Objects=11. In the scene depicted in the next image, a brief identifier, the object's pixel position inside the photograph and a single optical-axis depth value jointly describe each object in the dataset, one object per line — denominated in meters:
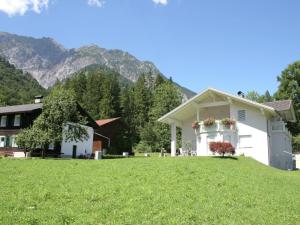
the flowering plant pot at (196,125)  24.86
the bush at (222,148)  20.74
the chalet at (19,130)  30.57
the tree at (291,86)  38.98
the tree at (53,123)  25.93
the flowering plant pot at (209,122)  23.97
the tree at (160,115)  46.03
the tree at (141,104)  56.60
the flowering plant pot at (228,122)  23.49
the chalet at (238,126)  23.31
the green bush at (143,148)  45.18
